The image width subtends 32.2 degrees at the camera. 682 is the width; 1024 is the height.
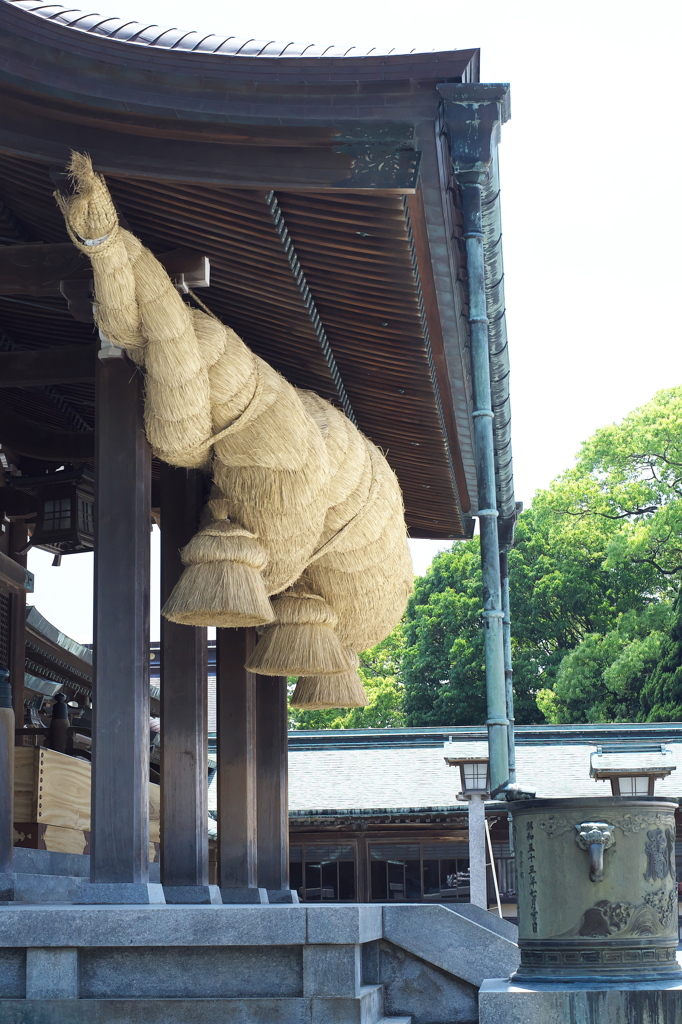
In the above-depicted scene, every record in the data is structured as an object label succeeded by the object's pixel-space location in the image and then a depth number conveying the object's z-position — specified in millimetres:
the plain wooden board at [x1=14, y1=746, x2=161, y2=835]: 7875
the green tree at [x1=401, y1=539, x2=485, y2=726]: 34625
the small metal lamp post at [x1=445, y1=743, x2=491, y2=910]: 14445
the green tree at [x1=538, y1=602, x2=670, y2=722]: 30875
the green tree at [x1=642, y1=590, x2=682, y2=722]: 29453
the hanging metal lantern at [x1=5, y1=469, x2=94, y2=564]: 9453
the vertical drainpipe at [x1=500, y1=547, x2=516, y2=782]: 5759
